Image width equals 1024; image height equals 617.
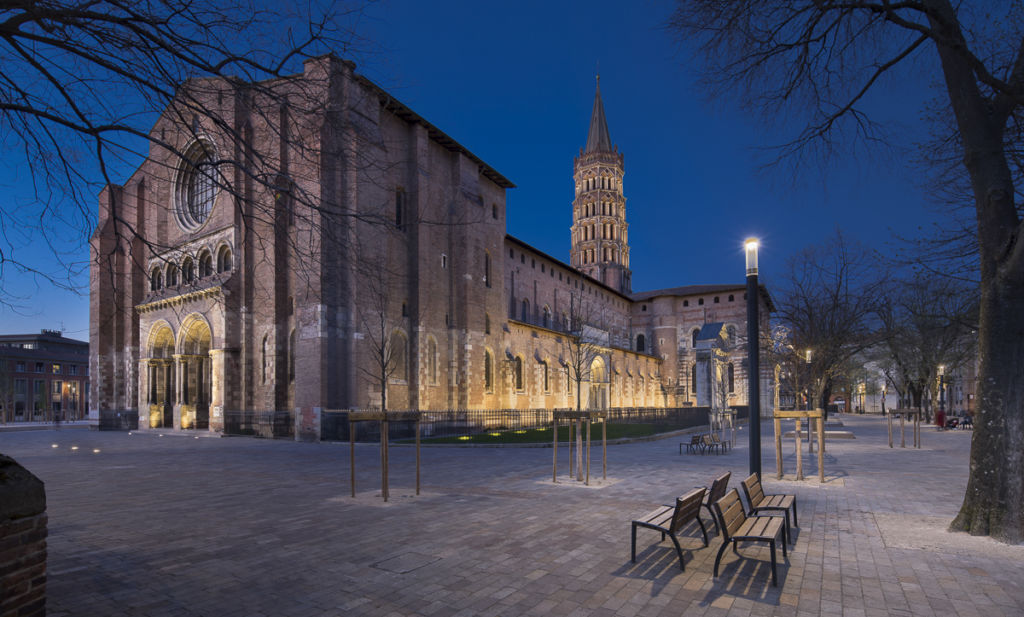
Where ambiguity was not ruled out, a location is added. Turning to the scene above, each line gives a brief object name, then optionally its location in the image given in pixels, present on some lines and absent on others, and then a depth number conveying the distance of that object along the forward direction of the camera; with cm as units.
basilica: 2619
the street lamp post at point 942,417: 3394
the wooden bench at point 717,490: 674
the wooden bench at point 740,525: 553
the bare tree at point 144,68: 444
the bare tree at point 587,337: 4136
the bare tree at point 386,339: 2641
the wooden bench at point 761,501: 719
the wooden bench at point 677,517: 592
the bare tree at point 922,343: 2431
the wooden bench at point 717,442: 1861
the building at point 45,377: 6462
